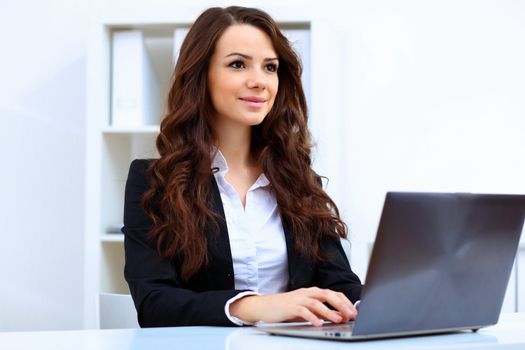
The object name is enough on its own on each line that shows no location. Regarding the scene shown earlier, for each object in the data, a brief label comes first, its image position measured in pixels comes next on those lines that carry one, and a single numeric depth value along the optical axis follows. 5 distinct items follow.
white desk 1.22
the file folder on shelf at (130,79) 3.13
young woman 2.03
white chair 2.21
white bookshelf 3.11
